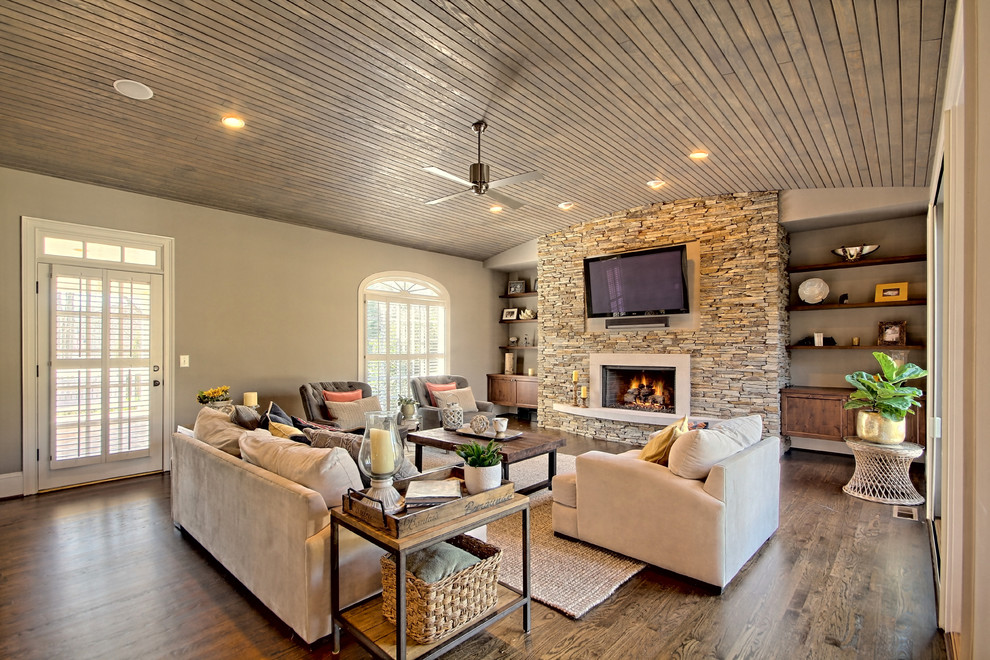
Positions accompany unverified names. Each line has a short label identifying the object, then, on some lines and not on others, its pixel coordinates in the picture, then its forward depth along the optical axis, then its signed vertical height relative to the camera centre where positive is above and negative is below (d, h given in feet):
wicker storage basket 6.15 -3.41
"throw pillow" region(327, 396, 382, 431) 17.44 -2.86
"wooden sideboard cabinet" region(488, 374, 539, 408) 26.16 -3.18
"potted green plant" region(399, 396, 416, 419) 16.63 -2.56
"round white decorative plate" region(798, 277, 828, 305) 18.12 +1.43
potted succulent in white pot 6.96 -1.92
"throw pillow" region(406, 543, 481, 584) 6.36 -3.04
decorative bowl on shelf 17.37 +2.74
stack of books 6.43 -2.14
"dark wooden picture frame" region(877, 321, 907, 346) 16.90 -0.11
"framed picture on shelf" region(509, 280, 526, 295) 27.96 +2.49
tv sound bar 20.36 +0.36
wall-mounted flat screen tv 19.48 +1.93
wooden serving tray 5.84 -2.24
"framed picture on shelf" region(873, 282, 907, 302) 16.88 +1.28
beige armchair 8.36 -3.30
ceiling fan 11.24 +3.43
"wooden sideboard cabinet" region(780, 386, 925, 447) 16.94 -2.88
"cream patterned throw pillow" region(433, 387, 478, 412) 20.33 -2.80
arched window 22.35 -0.01
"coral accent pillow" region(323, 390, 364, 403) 18.35 -2.40
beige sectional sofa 6.73 -3.15
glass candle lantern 6.58 -1.71
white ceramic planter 6.95 -2.05
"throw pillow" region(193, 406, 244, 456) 9.50 -1.98
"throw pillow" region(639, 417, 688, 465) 9.62 -2.22
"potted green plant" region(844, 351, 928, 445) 13.03 -1.87
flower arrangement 15.90 -2.03
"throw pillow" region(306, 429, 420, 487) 8.07 -1.91
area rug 8.16 -4.33
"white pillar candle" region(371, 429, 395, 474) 6.60 -1.62
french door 14.12 -1.25
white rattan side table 12.98 -3.84
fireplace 20.68 -2.49
